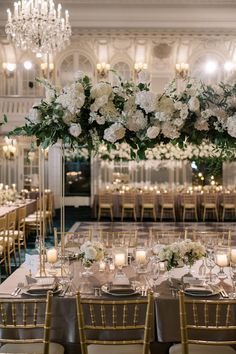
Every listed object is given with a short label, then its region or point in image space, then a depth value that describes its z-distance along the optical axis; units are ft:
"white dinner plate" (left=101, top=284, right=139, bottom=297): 11.29
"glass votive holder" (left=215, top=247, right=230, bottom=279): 12.85
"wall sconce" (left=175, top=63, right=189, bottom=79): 57.16
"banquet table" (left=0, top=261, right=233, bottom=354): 10.77
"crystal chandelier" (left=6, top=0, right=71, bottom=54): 31.48
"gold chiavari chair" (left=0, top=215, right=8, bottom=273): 23.84
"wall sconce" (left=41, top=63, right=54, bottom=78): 56.49
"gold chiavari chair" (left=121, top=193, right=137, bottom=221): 45.42
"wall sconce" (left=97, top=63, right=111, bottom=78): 57.41
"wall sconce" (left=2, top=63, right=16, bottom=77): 56.44
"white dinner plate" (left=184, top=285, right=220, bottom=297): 11.24
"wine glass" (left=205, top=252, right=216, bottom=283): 13.09
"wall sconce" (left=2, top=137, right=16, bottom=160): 47.90
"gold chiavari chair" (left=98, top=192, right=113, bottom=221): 45.82
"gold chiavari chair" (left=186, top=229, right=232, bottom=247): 14.96
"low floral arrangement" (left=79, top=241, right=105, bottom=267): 12.61
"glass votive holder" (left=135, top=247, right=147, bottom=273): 13.26
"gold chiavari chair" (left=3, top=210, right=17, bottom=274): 24.04
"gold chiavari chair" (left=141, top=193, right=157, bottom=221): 45.50
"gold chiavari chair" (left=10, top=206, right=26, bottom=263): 28.75
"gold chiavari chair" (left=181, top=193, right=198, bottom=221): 45.60
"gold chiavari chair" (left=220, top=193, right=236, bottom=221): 45.34
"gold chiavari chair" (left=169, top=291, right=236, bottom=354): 10.27
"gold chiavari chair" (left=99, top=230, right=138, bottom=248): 17.73
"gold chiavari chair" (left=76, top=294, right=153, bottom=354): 9.25
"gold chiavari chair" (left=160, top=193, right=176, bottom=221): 45.68
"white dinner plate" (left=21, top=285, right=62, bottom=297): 11.32
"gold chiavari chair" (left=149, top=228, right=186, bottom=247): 16.59
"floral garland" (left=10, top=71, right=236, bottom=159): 11.32
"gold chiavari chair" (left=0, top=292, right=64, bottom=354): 9.43
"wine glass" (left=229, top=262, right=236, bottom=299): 11.42
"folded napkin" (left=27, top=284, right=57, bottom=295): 11.45
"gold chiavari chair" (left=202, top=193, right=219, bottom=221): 45.58
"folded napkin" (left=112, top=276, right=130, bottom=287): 11.84
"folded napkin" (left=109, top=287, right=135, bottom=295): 11.43
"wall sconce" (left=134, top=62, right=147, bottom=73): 57.94
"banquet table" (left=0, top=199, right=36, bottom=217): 33.55
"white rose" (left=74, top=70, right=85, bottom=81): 11.67
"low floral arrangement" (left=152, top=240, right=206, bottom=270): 12.29
